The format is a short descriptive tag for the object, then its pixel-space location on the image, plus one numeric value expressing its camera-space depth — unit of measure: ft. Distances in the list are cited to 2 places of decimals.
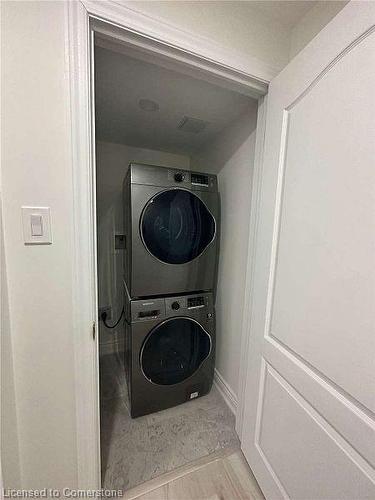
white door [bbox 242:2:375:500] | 1.89
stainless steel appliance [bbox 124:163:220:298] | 4.16
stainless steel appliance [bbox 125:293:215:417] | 4.41
